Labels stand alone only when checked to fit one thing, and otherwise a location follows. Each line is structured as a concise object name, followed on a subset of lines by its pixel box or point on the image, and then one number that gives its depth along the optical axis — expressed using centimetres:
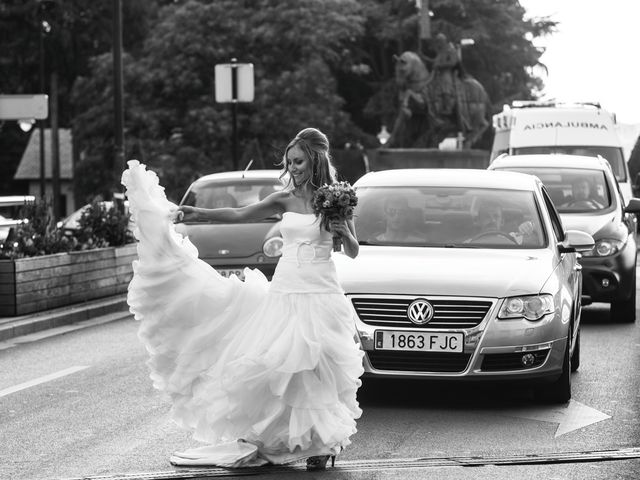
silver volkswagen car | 892
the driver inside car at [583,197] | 1600
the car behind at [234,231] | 1652
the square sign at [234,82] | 2764
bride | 706
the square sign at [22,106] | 2030
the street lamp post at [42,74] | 3475
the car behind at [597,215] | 1492
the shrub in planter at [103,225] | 1803
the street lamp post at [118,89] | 2214
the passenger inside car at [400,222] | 1040
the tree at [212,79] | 4759
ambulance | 2434
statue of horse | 4991
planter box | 1486
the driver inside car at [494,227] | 1038
